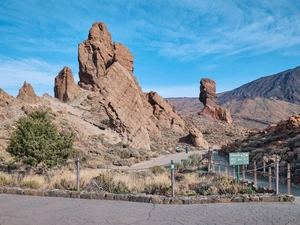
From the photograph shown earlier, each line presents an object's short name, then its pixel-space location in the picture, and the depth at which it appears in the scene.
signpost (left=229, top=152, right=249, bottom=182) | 10.23
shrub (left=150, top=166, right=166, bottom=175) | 17.37
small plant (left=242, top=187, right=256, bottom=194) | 8.88
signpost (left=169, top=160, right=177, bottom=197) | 8.28
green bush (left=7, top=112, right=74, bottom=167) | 13.93
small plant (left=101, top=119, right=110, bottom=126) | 39.88
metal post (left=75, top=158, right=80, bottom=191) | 9.38
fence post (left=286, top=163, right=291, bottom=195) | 8.60
